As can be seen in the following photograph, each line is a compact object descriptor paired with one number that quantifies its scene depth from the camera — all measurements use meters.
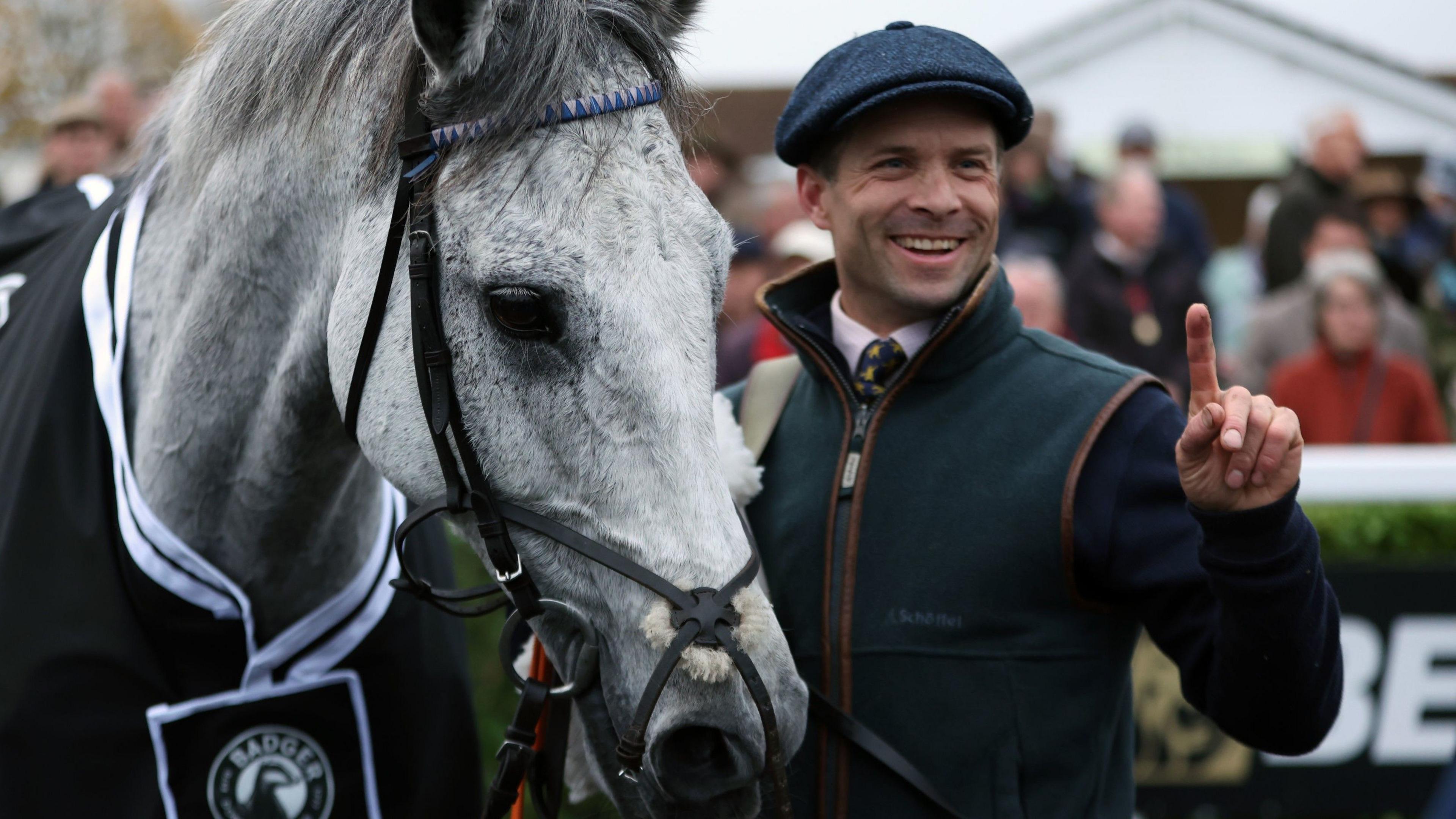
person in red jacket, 6.34
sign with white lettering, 4.43
